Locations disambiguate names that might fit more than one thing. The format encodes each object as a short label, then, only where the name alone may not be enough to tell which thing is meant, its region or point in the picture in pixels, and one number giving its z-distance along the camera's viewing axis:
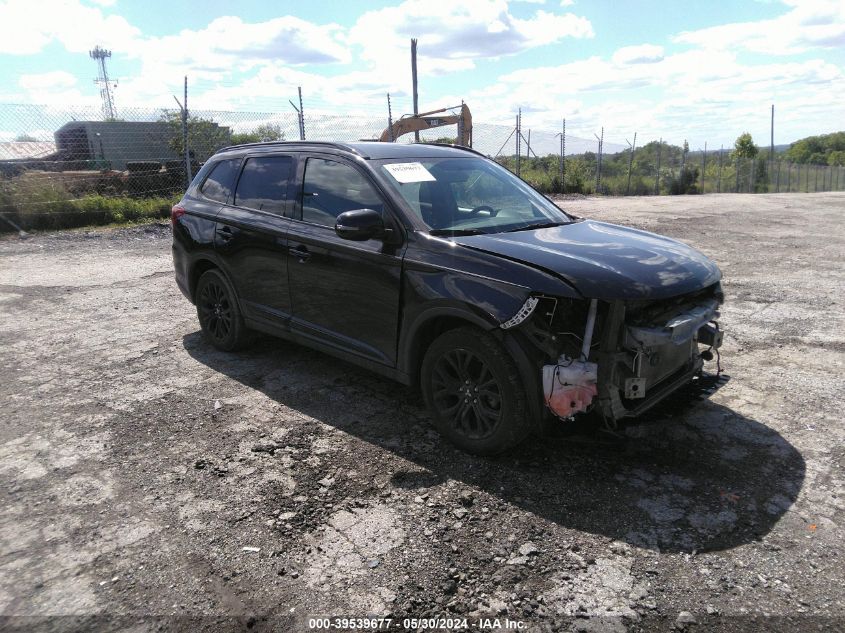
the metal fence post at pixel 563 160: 24.31
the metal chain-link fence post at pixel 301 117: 15.52
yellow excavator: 16.53
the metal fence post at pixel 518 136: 23.68
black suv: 3.22
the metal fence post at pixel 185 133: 13.92
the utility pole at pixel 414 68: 20.94
